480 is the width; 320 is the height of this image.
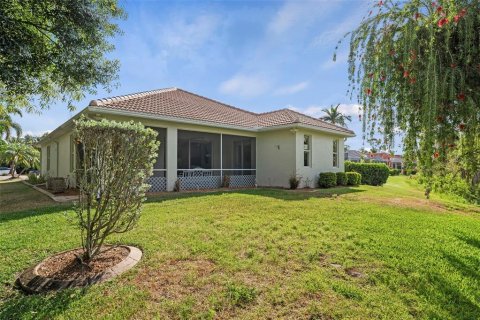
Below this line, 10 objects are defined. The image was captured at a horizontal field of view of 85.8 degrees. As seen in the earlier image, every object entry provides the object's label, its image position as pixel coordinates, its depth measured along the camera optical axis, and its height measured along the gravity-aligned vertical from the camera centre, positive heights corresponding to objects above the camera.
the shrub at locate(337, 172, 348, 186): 17.02 -0.90
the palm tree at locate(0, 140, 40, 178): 32.86 +1.47
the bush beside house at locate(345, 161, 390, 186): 20.48 -0.62
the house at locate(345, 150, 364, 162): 49.18 +2.03
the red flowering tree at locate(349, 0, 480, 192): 3.15 +1.18
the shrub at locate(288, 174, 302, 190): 14.35 -0.90
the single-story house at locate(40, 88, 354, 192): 12.80 +1.46
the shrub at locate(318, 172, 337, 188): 15.77 -0.86
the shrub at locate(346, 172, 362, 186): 17.62 -0.87
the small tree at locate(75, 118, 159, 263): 3.91 -0.07
